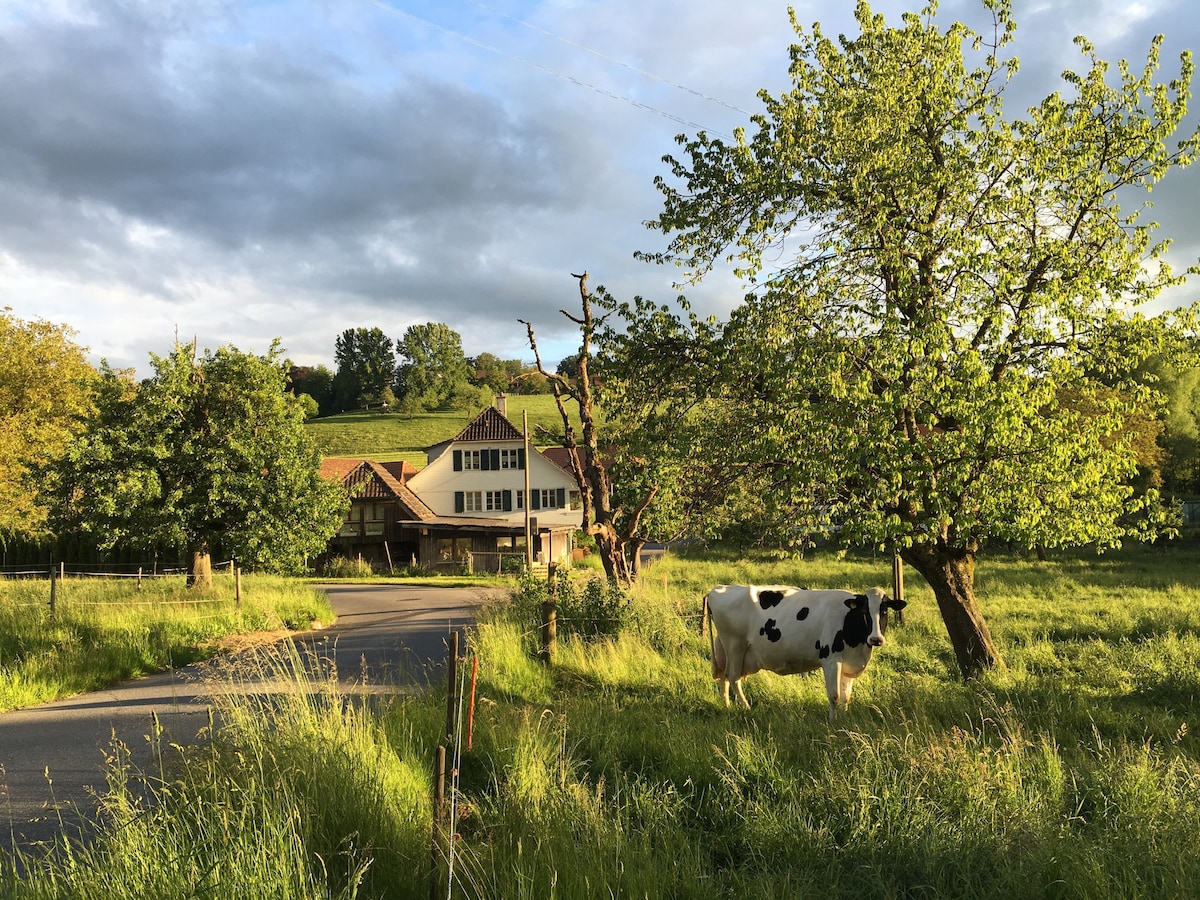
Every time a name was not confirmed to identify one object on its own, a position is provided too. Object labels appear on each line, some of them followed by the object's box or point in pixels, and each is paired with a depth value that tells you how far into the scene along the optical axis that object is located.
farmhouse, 46.97
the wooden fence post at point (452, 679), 4.81
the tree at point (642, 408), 11.44
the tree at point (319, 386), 125.06
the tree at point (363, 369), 122.12
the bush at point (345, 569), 43.09
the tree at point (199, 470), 19.77
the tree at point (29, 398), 34.56
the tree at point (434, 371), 110.38
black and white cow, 8.52
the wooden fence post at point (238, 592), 17.73
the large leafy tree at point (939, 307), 9.20
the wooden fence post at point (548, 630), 10.99
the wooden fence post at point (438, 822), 3.97
